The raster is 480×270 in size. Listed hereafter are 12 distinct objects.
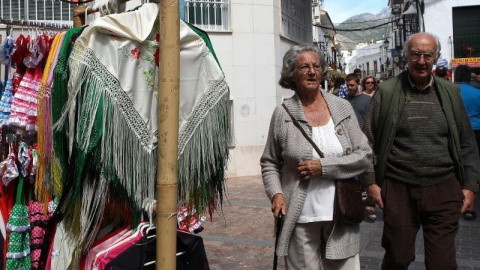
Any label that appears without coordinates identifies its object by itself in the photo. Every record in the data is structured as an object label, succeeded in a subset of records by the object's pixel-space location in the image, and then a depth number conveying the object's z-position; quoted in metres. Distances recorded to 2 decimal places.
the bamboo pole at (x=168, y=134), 1.92
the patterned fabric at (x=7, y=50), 2.98
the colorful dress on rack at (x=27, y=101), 2.82
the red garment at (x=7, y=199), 3.14
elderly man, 3.14
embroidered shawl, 2.24
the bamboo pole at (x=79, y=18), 3.07
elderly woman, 2.87
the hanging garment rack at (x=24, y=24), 3.86
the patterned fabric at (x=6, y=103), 2.98
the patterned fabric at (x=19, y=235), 3.06
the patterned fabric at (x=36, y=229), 3.06
